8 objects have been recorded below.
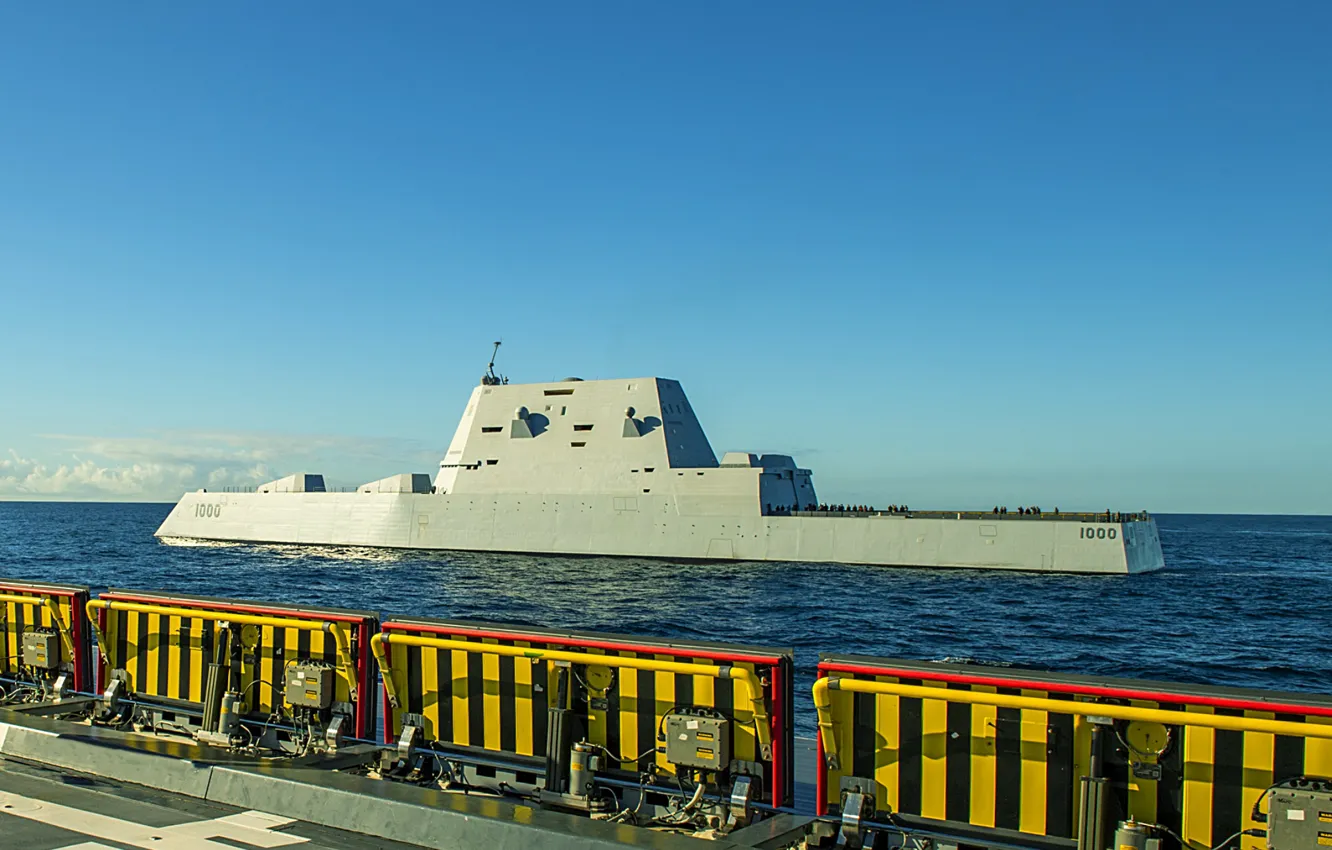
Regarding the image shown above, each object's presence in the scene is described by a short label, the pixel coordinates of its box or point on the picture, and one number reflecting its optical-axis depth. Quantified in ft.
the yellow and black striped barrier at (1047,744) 15.88
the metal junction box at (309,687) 23.71
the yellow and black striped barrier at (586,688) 19.11
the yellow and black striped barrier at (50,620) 28.68
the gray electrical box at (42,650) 28.94
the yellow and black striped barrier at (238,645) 23.66
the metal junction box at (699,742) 19.25
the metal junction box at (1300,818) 14.96
